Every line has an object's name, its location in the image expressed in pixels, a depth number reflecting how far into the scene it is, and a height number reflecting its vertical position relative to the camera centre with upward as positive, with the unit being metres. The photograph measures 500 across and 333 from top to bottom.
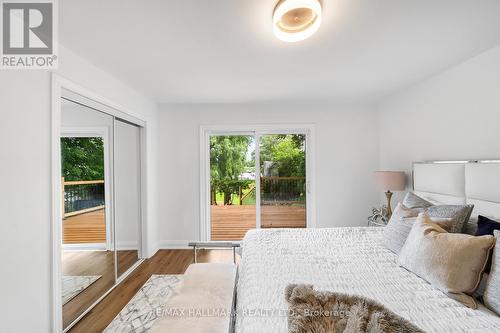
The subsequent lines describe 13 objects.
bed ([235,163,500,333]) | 1.11 -0.70
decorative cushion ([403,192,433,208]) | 2.20 -0.34
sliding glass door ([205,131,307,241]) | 4.05 -0.17
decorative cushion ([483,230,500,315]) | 1.16 -0.62
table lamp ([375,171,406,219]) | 3.12 -0.17
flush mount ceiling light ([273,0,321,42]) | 1.42 +0.98
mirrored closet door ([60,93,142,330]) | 2.10 -0.35
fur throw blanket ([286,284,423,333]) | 0.93 -0.63
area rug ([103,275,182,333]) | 2.06 -1.37
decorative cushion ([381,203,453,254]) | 1.87 -0.50
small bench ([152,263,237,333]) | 1.21 -0.80
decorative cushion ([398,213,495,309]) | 1.27 -0.55
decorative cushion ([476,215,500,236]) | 1.50 -0.40
